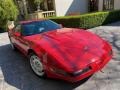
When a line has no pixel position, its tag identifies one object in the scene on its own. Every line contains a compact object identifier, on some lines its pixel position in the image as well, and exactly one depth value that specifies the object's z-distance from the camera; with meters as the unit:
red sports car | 1.84
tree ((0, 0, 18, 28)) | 6.17
